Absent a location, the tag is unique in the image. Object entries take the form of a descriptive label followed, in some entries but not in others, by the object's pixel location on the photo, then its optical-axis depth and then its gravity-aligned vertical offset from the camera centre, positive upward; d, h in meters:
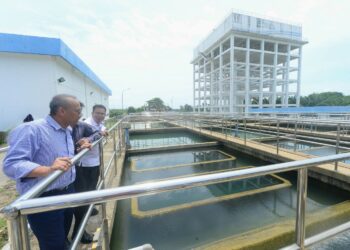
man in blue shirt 1.18 -0.31
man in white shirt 2.37 -0.74
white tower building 26.83 +7.68
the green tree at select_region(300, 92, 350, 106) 46.81 +1.55
